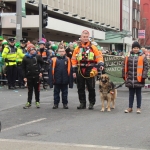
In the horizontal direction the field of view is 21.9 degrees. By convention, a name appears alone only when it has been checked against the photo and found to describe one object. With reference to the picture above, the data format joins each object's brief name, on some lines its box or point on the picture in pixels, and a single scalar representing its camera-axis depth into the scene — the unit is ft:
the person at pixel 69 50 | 55.72
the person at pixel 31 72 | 36.29
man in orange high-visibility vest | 34.01
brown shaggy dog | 34.12
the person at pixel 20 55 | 52.90
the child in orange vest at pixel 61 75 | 35.70
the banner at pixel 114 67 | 53.93
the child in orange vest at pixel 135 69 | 32.63
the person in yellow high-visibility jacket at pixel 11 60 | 52.08
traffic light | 70.95
